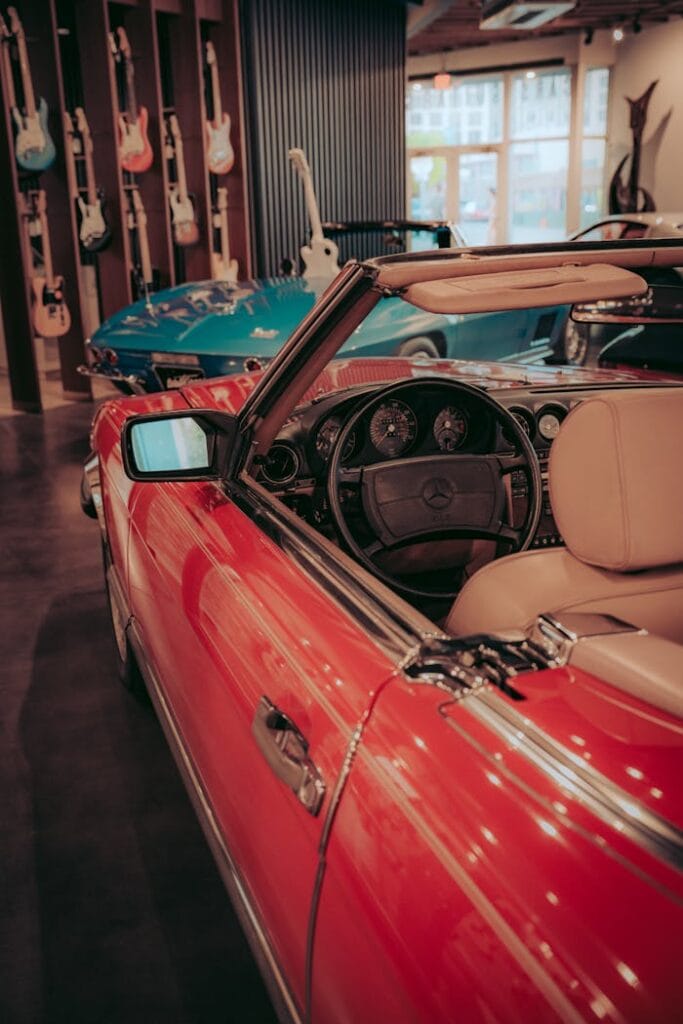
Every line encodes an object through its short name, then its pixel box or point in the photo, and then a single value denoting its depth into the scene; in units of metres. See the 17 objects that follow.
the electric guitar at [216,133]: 9.10
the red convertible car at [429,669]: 0.80
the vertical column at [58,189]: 7.71
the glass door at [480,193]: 17.92
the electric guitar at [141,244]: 8.69
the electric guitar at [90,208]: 8.25
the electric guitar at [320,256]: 6.68
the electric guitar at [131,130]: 8.42
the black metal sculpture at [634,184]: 14.73
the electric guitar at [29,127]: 7.61
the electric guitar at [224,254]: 9.33
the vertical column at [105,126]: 8.05
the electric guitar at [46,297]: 7.98
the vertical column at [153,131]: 8.42
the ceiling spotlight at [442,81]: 15.41
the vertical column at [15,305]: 7.53
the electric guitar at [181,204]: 8.90
